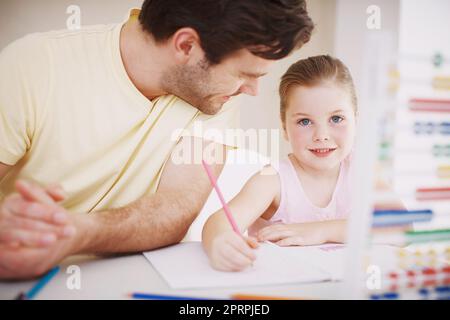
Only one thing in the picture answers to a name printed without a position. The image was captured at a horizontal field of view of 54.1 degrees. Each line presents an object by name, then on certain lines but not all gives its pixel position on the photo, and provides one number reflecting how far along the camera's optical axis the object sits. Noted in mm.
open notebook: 622
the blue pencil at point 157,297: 552
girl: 1091
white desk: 573
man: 869
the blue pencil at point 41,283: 558
